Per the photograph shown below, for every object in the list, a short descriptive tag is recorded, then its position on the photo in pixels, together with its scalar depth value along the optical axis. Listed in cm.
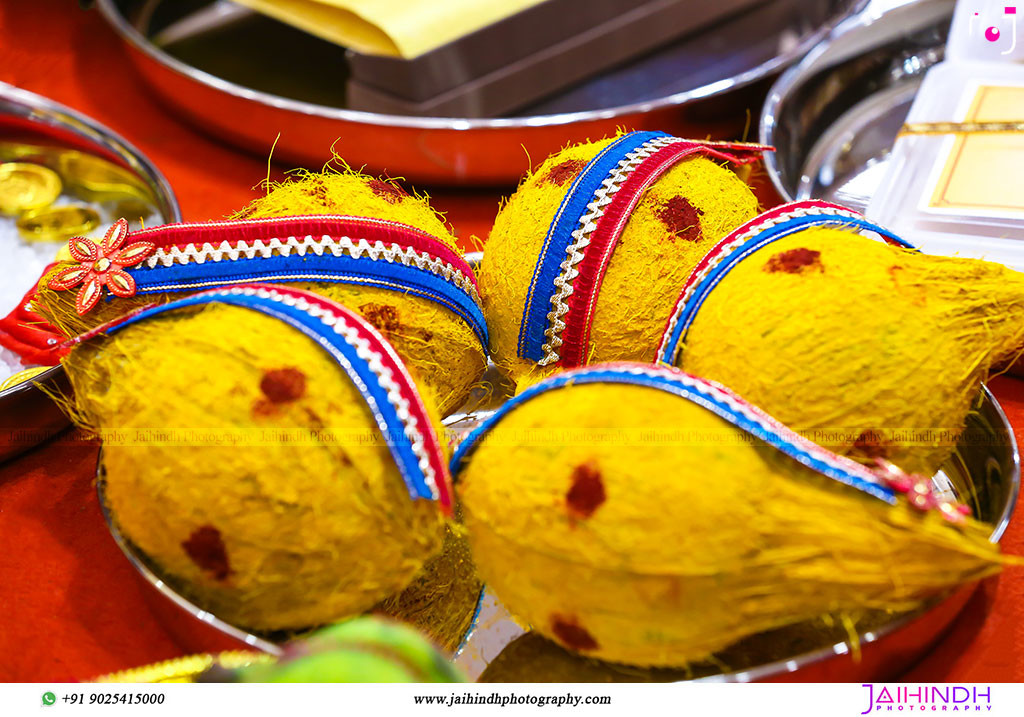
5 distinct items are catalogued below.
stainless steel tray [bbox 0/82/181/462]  66
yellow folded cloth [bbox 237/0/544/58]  94
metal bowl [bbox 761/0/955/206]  95
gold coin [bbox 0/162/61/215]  89
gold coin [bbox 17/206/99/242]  87
